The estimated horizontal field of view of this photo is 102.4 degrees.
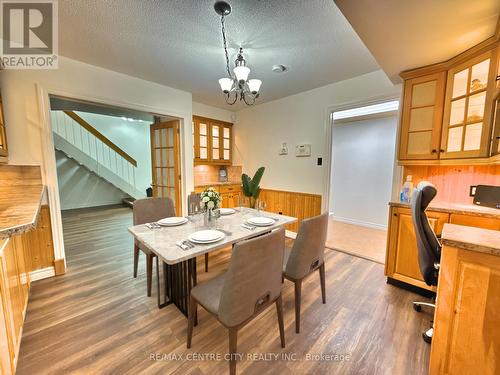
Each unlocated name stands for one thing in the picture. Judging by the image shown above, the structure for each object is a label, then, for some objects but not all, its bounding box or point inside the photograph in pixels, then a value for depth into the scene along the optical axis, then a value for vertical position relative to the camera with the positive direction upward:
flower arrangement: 1.73 -0.26
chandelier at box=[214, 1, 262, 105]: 1.48 +0.91
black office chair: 1.41 -0.44
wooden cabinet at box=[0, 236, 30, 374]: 1.03 -0.83
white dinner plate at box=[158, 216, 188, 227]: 1.78 -0.48
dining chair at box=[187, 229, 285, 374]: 1.05 -0.65
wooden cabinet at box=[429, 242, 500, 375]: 0.95 -0.68
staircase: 5.09 +0.43
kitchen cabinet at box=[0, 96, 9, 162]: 1.82 +0.22
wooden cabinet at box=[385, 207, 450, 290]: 1.98 -0.76
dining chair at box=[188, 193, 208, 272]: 2.16 -0.33
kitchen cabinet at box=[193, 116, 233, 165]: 3.96 +0.61
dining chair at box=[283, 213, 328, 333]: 1.48 -0.61
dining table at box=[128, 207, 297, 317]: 1.31 -0.51
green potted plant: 3.55 -0.25
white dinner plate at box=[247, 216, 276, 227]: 1.82 -0.46
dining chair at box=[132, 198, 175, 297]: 1.96 -0.47
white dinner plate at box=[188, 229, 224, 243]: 1.40 -0.48
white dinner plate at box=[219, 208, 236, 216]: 2.22 -0.46
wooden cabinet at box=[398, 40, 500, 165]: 1.60 +0.61
